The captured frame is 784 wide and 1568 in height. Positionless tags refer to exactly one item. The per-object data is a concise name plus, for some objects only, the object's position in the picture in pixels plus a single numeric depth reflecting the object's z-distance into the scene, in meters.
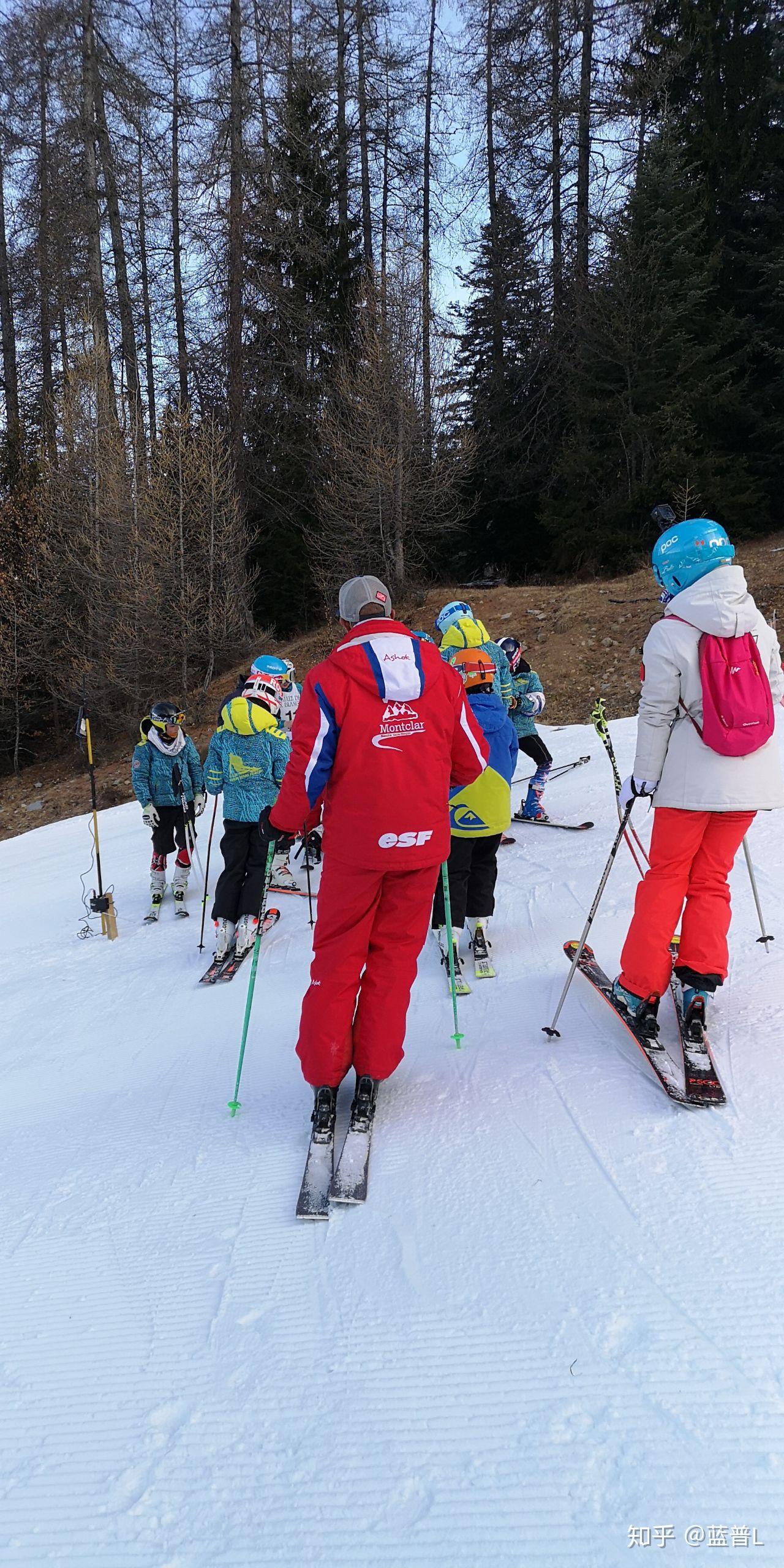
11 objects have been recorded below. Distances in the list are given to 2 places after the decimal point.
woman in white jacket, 3.19
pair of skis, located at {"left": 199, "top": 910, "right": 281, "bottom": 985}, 5.66
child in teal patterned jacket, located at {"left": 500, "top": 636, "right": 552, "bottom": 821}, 7.44
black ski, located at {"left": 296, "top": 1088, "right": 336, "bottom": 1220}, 2.80
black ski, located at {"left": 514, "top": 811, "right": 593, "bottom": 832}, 7.52
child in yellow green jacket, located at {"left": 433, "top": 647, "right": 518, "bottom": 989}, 4.58
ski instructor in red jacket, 2.96
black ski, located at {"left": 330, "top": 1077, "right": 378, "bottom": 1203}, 2.86
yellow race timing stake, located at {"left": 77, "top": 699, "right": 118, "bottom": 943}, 7.07
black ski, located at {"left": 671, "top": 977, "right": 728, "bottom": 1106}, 3.07
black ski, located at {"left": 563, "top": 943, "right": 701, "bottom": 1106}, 3.09
